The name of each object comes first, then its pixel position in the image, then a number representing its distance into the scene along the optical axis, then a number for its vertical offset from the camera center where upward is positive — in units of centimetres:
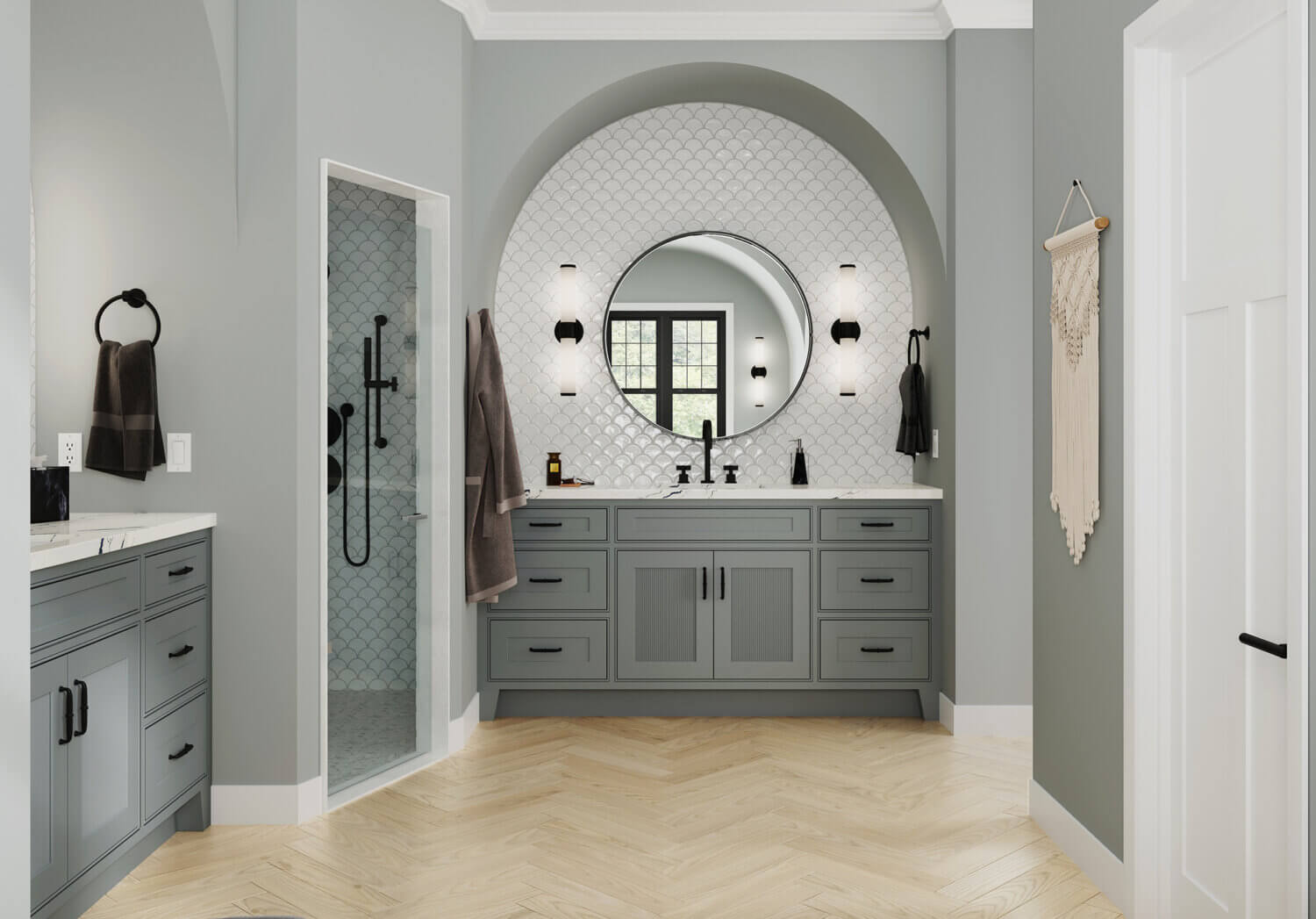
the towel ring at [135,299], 281 +52
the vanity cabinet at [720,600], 394 -61
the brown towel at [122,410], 278 +16
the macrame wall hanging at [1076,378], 247 +25
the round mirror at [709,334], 432 +63
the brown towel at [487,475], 367 -6
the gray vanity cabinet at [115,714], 213 -69
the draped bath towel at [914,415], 405 +22
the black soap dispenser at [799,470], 422 -4
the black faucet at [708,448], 426 +7
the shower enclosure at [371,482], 316 -8
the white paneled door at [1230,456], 179 +2
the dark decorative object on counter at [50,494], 249 -10
